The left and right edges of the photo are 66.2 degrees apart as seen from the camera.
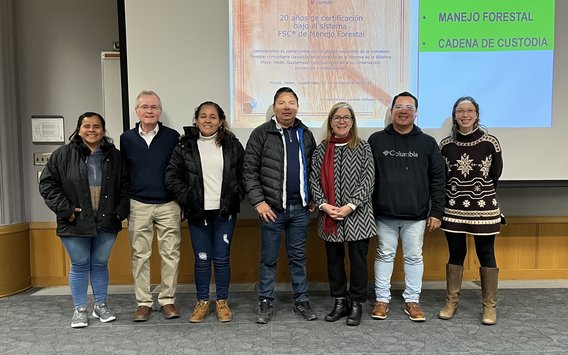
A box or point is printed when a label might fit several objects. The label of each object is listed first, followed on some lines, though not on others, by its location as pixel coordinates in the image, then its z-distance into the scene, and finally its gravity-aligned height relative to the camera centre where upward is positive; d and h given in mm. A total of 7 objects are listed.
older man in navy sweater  2621 -364
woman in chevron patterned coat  2545 -314
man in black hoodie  2578 -289
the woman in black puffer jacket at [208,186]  2568 -254
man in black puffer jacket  2582 -251
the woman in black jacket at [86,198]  2496 -312
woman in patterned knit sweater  2551 -301
